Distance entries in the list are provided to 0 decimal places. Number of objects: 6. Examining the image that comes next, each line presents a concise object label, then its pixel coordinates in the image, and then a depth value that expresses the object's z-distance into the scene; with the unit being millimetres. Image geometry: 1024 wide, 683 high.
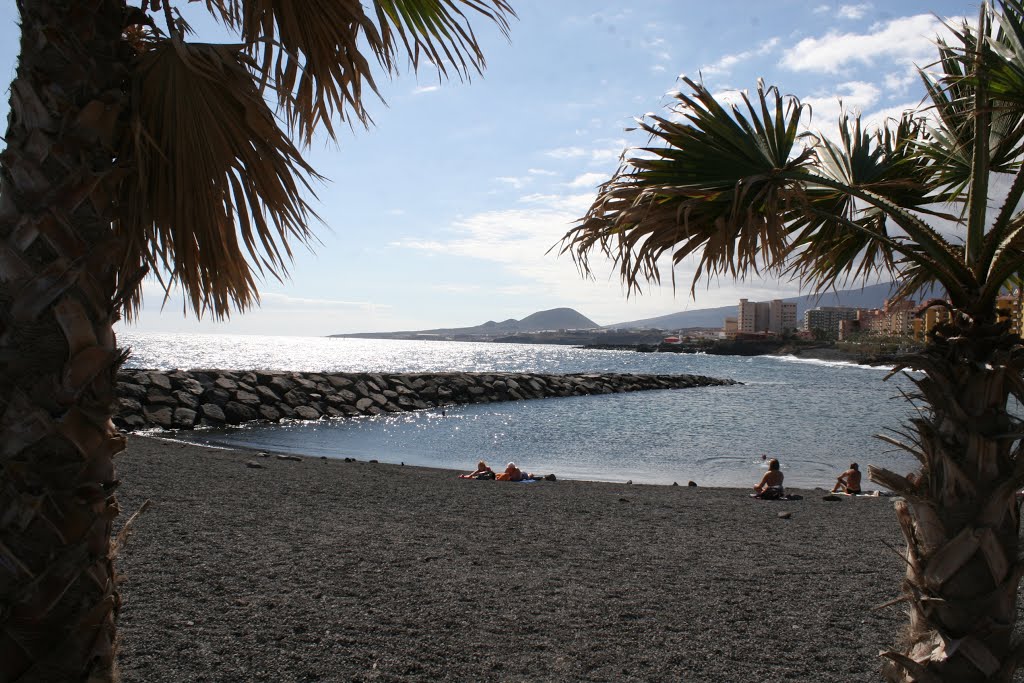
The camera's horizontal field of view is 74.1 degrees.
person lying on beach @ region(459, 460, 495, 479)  15214
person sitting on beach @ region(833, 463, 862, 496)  14398
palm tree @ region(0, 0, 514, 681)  2328
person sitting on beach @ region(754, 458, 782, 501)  13188
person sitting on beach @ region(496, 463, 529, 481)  14867
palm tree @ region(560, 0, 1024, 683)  2988
